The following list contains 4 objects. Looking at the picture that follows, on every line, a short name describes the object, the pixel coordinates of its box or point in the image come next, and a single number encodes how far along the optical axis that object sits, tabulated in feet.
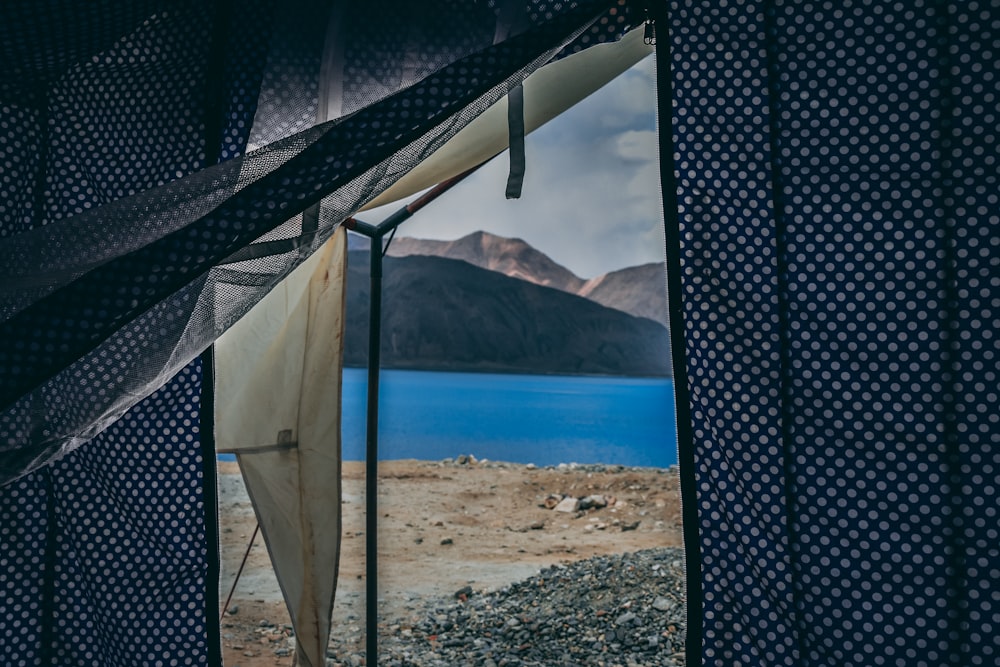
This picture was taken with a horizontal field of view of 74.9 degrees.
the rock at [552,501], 33.06
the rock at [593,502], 31.37
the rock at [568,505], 31.63
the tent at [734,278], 4.03
